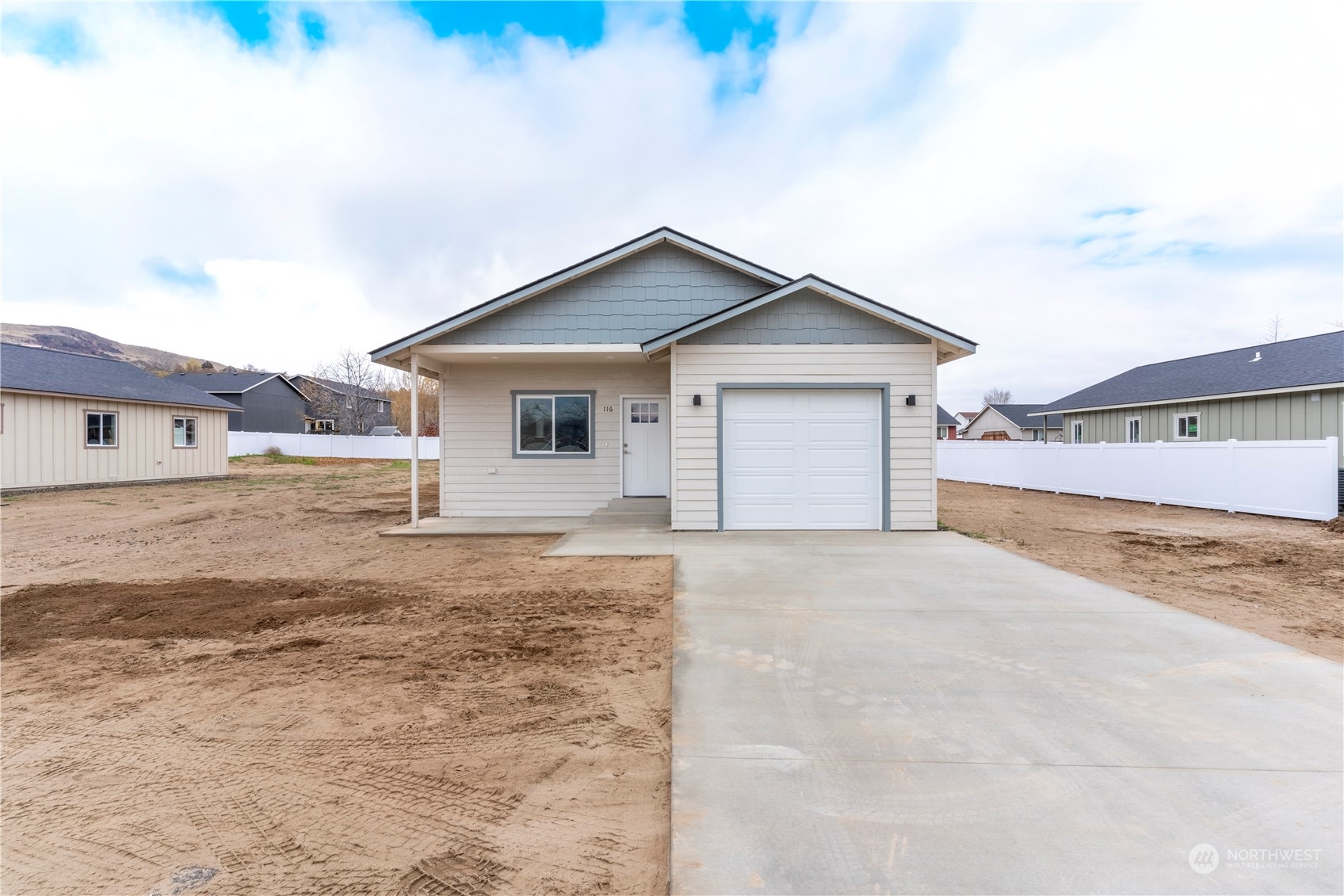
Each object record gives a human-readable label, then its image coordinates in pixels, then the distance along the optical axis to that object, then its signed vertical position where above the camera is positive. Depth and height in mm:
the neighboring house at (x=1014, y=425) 44372 +1929
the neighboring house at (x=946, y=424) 53059 +2370
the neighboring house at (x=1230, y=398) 14766 +1465
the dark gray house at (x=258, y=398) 39531 +4091
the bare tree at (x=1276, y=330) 34375 +6955
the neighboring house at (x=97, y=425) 15883 +987
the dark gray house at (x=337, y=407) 44969 +3775
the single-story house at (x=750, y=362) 9156 +1428
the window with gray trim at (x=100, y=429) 17562 +801
